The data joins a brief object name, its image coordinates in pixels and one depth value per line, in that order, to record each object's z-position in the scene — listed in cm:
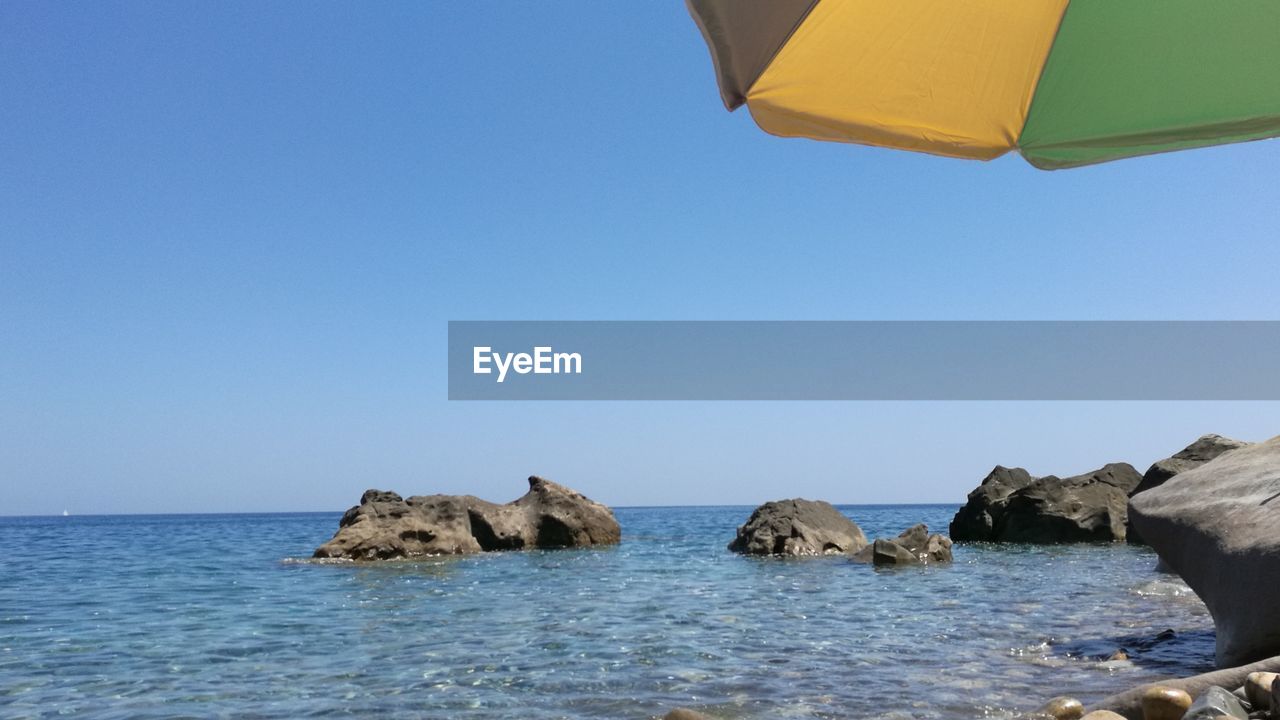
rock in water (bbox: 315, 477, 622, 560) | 2494
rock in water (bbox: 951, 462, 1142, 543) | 3142
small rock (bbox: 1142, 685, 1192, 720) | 520
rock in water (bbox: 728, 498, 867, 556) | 2606
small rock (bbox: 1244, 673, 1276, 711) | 506
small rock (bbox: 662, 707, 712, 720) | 648
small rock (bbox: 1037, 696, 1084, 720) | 609
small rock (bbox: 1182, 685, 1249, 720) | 469
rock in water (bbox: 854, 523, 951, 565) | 2173
